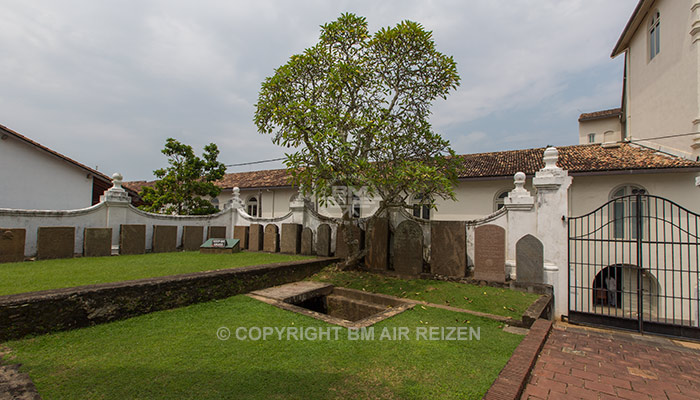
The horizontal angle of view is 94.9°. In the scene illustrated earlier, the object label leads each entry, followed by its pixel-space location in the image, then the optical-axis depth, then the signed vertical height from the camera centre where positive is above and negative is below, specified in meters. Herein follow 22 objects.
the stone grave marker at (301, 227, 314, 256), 10.09 -0.84
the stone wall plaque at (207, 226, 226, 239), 11.53 -0.69
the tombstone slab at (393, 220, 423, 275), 7.75 -0.74
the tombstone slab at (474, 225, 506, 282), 6.91 -0.72
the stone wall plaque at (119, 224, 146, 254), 9.02 -0.80
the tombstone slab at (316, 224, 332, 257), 9.70 -0.76
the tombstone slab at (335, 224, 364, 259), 8.61 -0.65
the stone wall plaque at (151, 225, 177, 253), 9.92 -0.85
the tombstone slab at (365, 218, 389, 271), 8.44 -0.75
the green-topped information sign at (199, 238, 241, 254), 9.98 -1.05
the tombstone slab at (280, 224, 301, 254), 10.27 -0.76
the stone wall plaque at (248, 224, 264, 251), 11.17 -0.82
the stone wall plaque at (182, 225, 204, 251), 10.77 -0.84
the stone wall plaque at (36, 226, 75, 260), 7.51 -0.80
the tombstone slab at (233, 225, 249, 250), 11.53 -0.78
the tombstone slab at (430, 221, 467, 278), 7.33 -0.68
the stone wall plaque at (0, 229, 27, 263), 7.00 -0.81
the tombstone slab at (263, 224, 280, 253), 10.77 -0.84
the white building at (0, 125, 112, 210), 10.88 +1.16
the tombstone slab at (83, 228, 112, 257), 8.27 -0.84
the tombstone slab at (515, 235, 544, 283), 6.62 -0.81
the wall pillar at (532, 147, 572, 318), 6.47 -0.06
